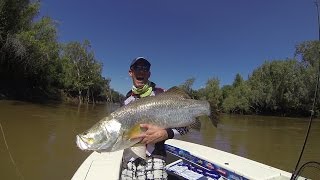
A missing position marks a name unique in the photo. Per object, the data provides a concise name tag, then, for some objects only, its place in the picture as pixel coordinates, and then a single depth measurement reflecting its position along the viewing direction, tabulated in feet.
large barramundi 4.31
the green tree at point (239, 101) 98.93
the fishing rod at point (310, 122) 6.08
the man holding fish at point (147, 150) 4.97
